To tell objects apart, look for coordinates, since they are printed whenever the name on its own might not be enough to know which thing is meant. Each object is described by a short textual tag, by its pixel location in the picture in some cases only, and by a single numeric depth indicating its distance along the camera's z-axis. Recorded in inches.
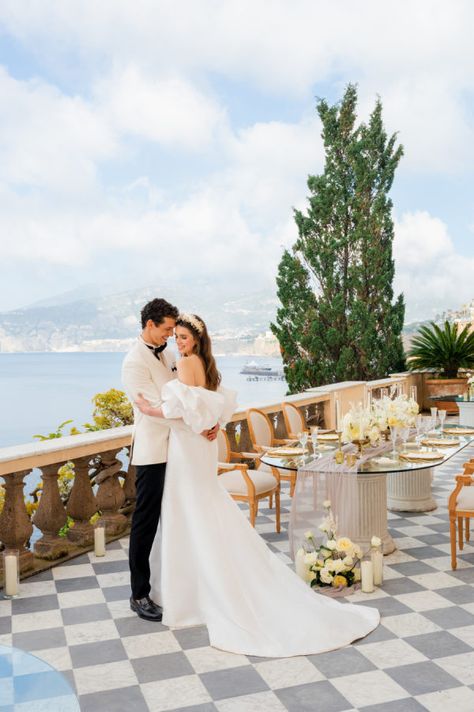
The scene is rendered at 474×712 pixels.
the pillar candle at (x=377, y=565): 156.6
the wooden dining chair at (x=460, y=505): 169.0
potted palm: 486.3
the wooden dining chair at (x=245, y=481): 192.1
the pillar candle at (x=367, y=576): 152.2
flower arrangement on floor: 154.1
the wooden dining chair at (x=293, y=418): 247.8
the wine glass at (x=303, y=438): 177.8
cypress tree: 511.5
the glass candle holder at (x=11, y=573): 151.6
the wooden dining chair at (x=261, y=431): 224.7
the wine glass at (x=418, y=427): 209.9
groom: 141.6
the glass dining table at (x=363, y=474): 167.3
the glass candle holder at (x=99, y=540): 180.2
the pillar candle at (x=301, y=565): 158.6
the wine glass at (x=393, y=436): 184.2
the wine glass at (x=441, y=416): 215.9
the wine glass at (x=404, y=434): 195.8
